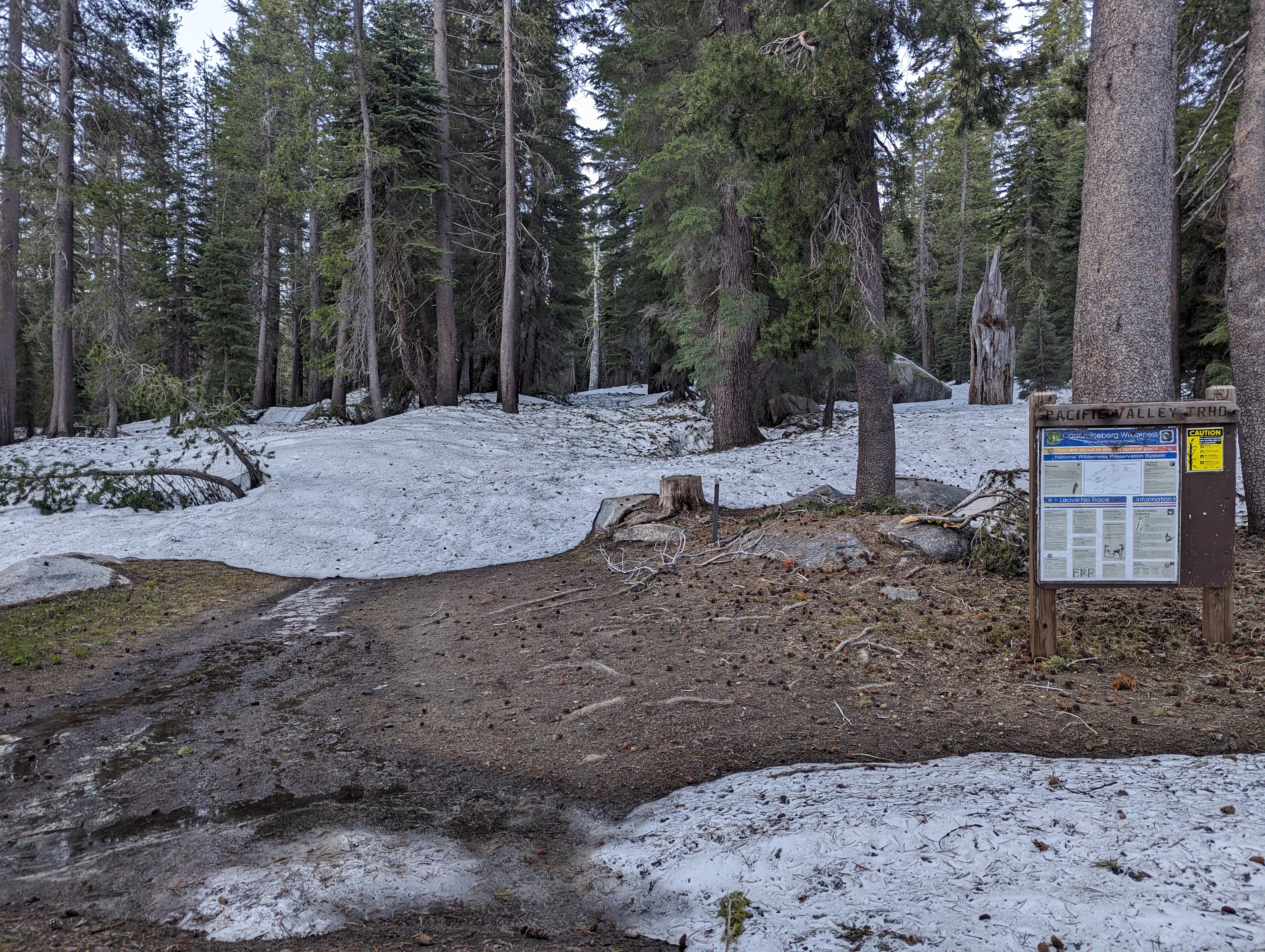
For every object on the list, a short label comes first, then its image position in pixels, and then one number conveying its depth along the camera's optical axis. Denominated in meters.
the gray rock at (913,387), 24.05
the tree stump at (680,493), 10.38
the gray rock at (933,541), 7.20
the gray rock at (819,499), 9.95
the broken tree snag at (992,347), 20.16
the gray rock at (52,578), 7.46
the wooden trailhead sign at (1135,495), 4.74
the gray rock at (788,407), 19.59
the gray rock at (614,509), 10.66
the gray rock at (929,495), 10.06
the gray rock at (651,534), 9.34
